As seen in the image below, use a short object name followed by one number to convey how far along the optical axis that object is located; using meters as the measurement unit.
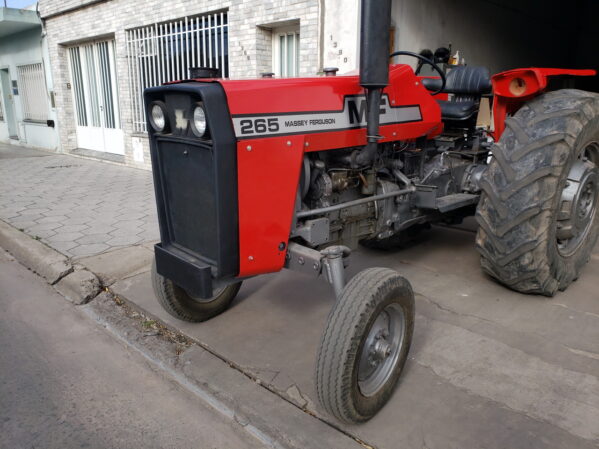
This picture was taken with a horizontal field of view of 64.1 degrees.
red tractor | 2.09
